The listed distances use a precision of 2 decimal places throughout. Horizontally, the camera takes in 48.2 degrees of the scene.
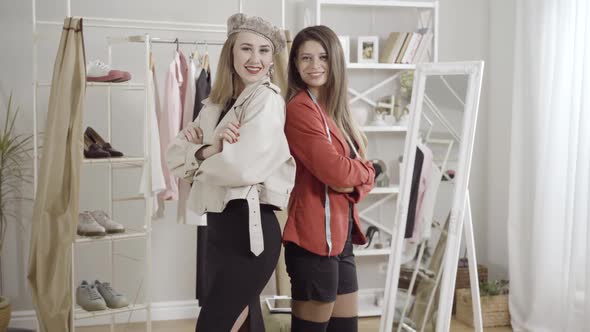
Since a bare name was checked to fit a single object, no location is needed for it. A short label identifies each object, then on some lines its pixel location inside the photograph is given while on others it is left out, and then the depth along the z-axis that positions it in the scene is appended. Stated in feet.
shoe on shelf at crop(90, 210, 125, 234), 11.34
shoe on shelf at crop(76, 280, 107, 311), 11.10
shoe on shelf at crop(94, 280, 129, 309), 11.31
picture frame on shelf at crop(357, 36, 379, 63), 13.97
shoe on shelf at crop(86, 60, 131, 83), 11.04
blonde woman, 6.65
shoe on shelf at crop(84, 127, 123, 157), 11.48
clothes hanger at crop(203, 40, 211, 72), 12.11
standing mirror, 10.23
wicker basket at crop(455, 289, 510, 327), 13.21
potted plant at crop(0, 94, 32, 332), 12.67
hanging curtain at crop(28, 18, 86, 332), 10.45
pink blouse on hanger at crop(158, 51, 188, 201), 11.87
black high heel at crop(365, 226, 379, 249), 14.16
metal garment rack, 11.04
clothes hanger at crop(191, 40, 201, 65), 12.20
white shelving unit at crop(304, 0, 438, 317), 13.92
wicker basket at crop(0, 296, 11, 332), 11.47
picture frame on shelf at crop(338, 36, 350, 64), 13.69
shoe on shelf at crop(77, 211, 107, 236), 11.03
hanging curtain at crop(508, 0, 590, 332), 11.35
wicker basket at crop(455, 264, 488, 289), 13.94
